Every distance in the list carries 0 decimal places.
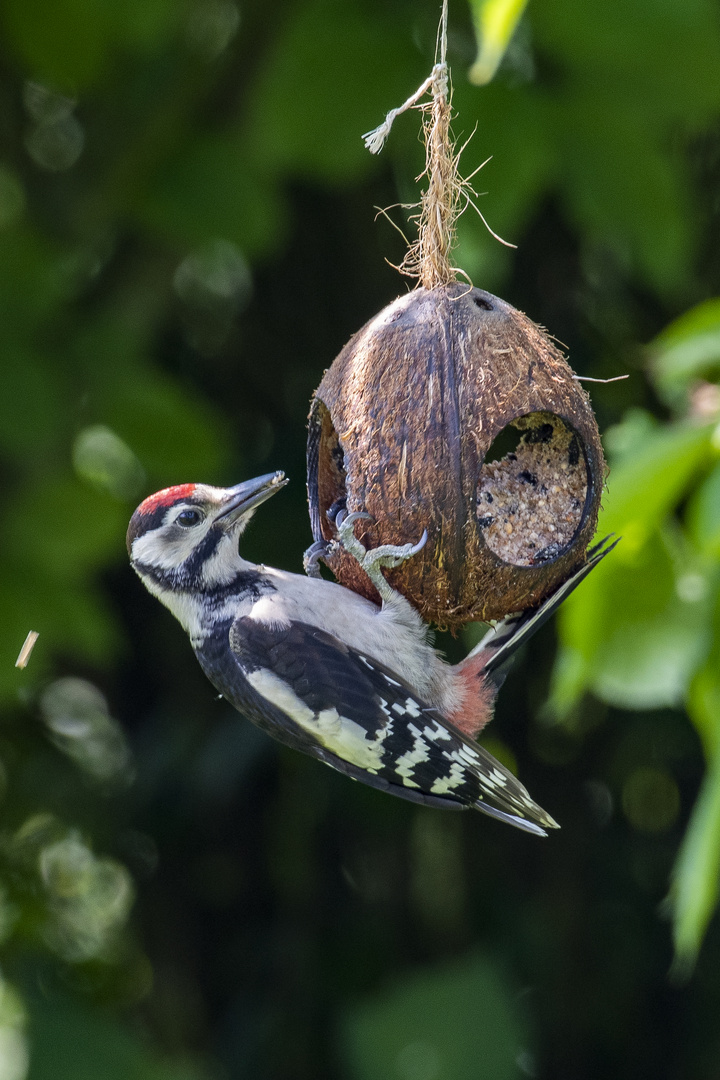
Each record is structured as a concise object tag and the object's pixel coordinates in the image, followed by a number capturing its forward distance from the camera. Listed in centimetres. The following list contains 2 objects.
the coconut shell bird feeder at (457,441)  456
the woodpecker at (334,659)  501
